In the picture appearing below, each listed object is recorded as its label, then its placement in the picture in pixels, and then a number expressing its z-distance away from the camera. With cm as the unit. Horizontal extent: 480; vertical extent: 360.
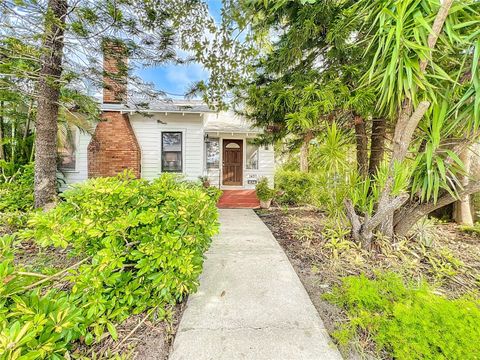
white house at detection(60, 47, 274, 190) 732
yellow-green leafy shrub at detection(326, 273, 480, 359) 150
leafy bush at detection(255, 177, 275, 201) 739
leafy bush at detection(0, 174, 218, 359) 150
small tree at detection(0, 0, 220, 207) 340
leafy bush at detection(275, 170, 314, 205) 805
